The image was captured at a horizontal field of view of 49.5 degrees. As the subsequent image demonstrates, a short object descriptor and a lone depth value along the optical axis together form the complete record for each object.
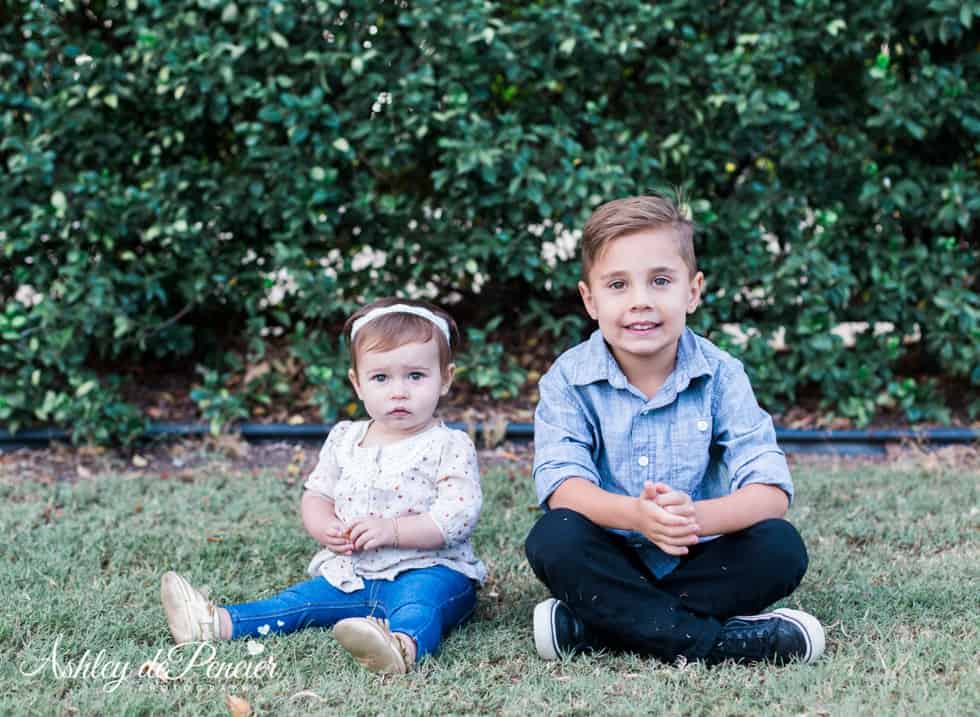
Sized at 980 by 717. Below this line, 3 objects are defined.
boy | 2.56
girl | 2.73
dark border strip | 4.76
